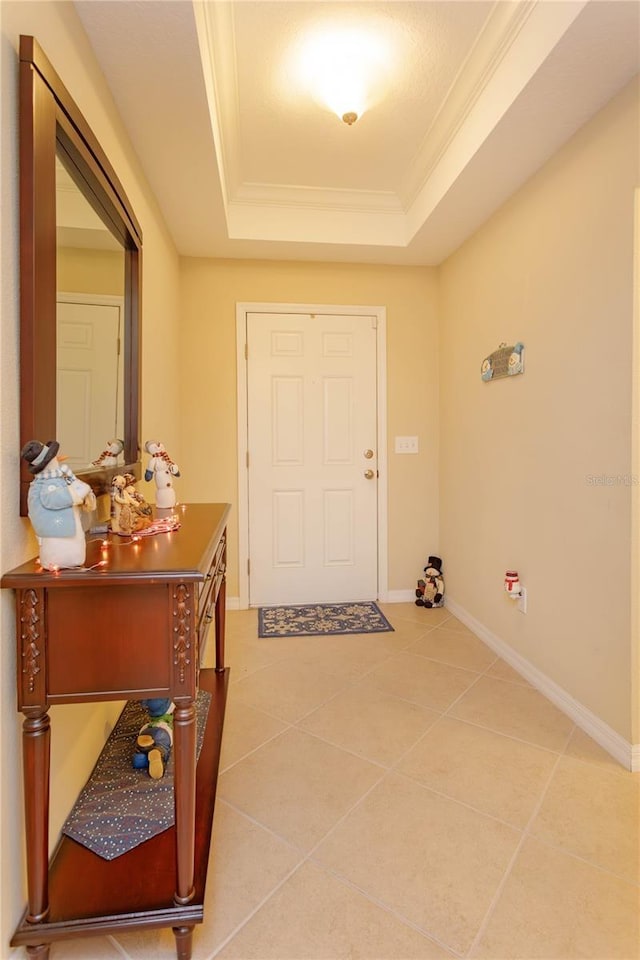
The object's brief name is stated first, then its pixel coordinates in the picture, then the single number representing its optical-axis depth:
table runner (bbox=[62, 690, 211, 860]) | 1.23
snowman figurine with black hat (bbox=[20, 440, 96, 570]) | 0.96
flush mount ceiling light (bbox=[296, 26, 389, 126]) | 1.79
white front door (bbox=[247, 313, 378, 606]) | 3.34
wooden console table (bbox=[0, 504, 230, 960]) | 0.97
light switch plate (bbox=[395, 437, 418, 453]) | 3.48
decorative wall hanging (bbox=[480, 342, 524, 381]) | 2.38
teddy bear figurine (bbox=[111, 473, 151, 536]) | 1.34
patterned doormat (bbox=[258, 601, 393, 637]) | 2.98
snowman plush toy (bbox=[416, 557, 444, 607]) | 3.35
